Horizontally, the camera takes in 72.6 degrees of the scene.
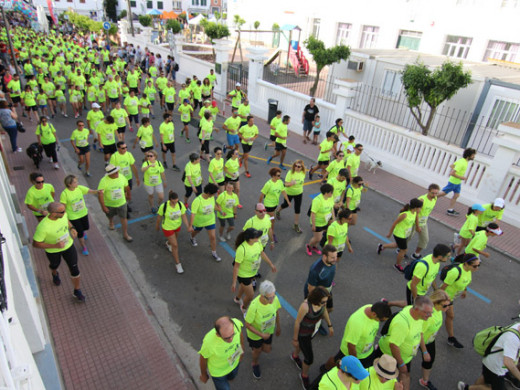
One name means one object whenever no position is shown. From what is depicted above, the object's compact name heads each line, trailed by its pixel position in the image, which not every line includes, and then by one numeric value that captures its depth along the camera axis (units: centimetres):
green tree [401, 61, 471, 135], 1134
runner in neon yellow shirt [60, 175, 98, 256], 642
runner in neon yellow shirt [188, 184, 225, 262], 665
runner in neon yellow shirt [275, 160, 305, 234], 787
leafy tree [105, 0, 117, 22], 6123
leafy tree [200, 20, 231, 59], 2919
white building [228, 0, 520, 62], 2097
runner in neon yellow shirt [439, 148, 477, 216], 891
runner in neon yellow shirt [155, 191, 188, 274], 646
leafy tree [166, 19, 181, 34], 3619
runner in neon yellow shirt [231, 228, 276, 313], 532
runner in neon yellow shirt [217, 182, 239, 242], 711
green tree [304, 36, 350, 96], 1845
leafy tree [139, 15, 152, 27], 3757
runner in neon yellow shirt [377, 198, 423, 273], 680
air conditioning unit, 1842
